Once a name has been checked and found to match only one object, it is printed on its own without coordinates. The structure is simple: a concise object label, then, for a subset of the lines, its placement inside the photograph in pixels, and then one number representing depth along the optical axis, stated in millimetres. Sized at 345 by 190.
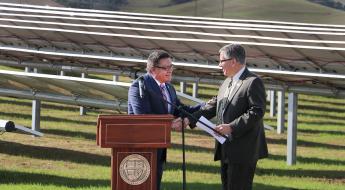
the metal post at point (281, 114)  22703
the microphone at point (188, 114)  8320
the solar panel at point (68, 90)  16047
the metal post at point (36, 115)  20286
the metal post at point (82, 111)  25562
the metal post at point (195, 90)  29223
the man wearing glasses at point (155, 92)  8852
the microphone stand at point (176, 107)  8289
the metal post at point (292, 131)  17031
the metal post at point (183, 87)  29128
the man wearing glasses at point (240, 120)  8461
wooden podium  8023
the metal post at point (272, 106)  27694
